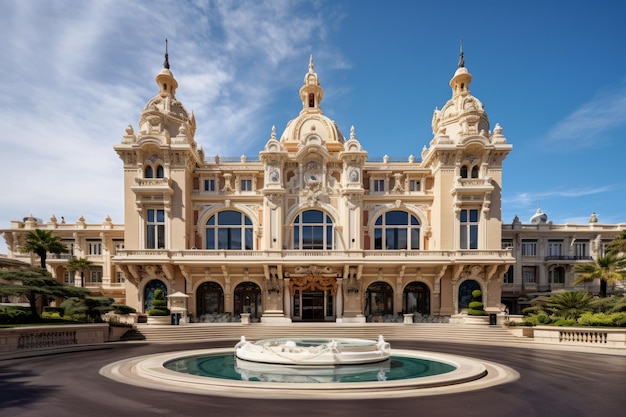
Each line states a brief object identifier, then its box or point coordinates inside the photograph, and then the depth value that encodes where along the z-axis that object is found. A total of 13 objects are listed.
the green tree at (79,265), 41.56
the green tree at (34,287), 22.50
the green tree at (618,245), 29.39
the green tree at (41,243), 34.91
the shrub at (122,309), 28.39
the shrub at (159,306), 29.67
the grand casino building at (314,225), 33.66
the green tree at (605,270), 30.29
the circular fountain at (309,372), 11.87
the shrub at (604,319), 23.52
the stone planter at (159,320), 29.34
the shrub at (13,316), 23.17
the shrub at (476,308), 30.06
